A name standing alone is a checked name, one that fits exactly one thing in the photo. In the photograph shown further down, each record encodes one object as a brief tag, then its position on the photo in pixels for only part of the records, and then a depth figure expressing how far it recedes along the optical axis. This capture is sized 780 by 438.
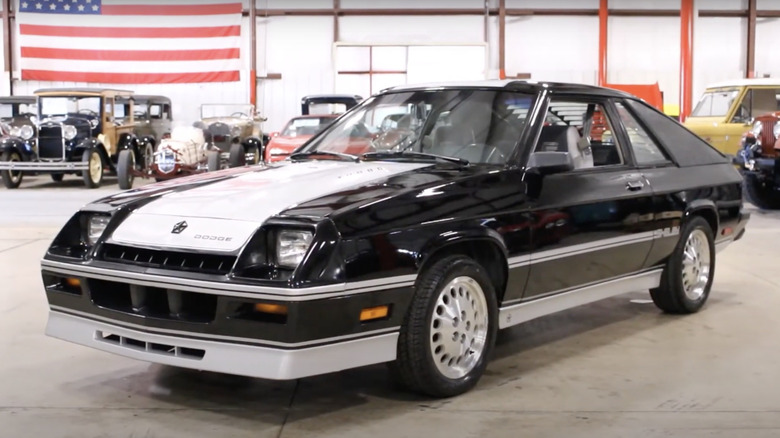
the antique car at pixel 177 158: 15.34
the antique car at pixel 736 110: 13.99
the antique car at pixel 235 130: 16.27
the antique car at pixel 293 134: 13.89
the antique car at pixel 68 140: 16.16
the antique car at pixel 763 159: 10.98
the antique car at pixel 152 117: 19.27
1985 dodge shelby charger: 3.26
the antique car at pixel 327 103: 18.05
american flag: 22.05
